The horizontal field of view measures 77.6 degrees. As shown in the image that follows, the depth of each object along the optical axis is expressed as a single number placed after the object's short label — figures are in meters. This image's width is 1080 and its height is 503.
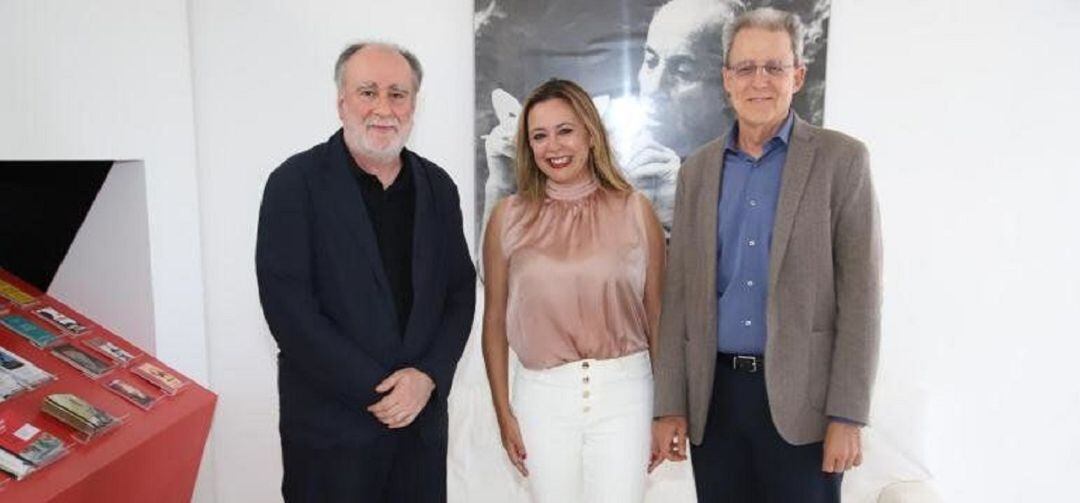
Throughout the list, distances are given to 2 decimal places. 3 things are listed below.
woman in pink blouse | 1.71
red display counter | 1.51
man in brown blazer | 1.42
